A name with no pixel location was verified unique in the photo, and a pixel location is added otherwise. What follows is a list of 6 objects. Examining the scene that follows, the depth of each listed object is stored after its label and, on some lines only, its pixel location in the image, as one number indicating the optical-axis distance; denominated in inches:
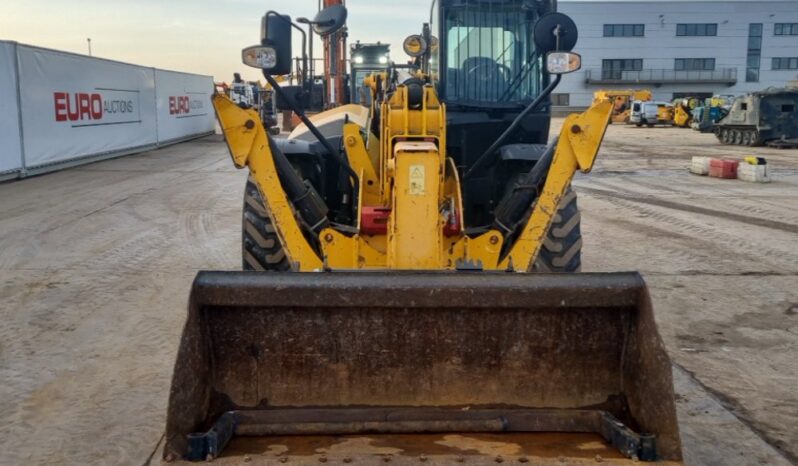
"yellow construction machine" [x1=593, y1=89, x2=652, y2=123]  1968.5
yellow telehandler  126.7
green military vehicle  1067.9
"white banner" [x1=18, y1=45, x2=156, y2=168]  659.4
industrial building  2625.5
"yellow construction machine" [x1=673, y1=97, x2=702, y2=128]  1704.0
